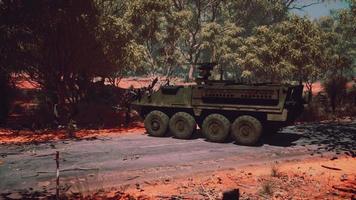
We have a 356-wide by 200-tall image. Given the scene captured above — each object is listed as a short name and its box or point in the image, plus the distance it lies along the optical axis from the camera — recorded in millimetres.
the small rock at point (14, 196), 7801
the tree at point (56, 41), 16781
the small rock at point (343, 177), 9330
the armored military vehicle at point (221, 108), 12414
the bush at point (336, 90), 24359
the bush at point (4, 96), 18828
